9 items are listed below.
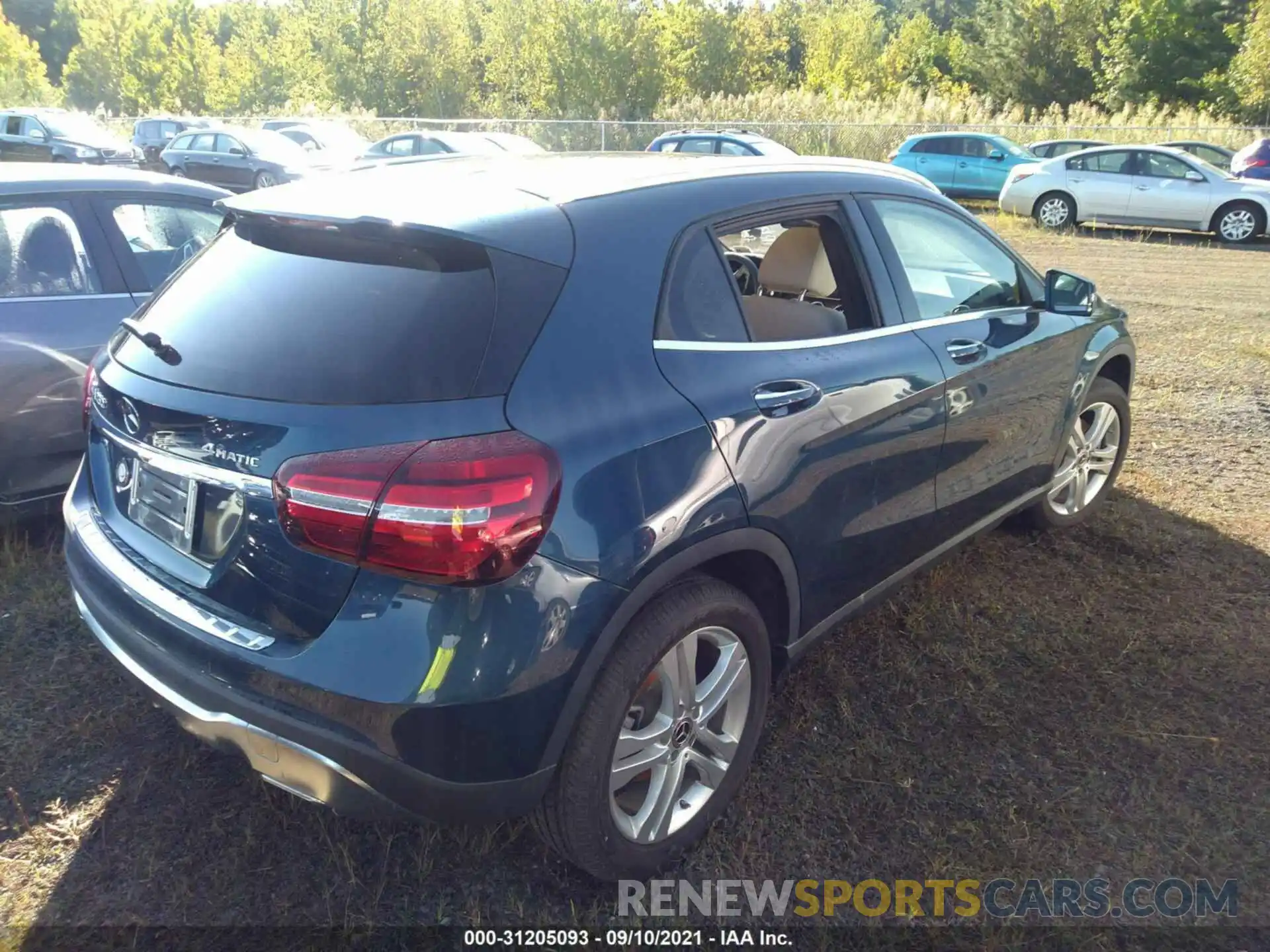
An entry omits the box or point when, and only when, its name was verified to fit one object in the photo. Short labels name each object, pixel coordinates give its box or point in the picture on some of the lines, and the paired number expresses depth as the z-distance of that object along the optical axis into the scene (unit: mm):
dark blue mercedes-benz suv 1963
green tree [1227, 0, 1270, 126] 30438
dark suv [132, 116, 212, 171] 25047
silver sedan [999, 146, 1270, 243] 15602
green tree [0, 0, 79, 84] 71688
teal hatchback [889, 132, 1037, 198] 20453
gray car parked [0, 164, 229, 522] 3902
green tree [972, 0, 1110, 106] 41750
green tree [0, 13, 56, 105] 46188
